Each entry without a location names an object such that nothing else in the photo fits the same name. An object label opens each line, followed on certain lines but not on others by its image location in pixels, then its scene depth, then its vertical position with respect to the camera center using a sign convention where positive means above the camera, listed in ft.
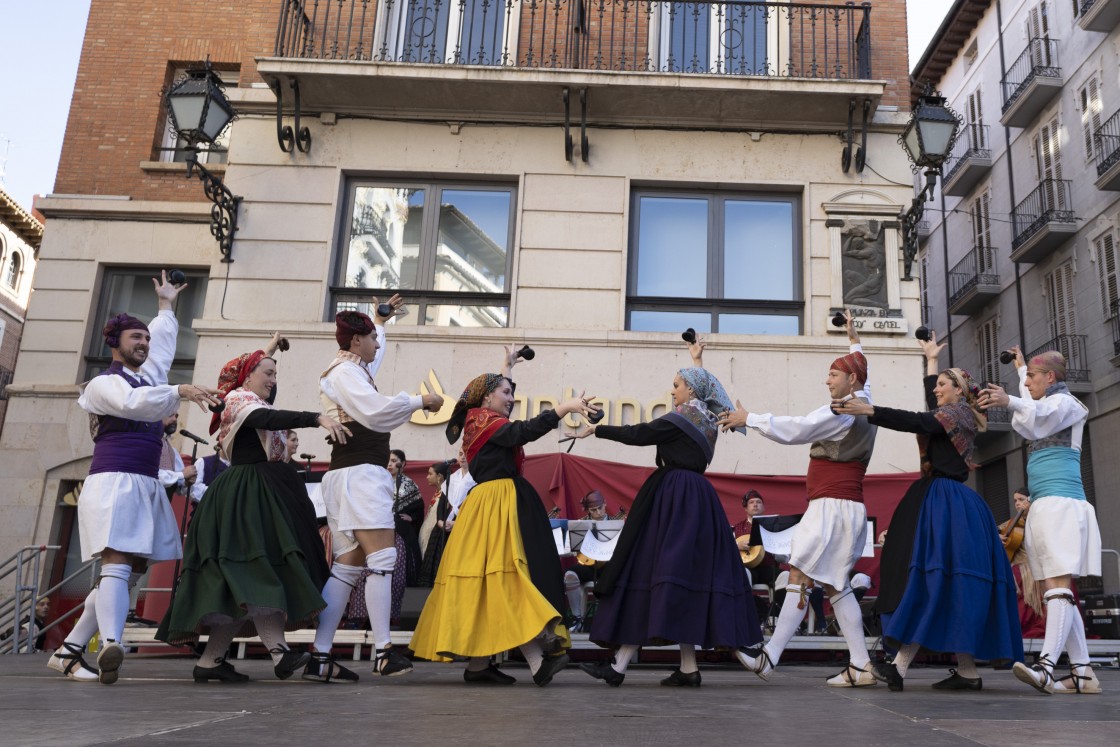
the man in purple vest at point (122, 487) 18.34 +1.51
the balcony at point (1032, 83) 73.92 +38.41
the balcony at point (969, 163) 84.89 +36.92
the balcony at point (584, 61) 41.37 +22.56
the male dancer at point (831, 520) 19.03 +1.67
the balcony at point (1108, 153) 63.00 +29.25
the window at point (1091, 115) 67.62 +33.29
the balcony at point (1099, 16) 65.05 +38.21
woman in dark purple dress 18.22 +0.67
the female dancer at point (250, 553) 17.57 +0.42
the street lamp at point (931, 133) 37.50 +17.30
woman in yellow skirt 17.70 +0.29
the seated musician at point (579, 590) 30.32 +0.17
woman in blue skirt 18.15 +0.85
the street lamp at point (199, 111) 37.83 +16.85
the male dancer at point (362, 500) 18.79 +1.51
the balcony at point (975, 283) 82.23 +26.61
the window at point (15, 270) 117.00 +33.18
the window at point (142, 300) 48.01 +12.62
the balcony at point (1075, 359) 68.18 +17.42
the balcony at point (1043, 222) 71.10 +27.61
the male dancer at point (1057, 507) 19.01 +2.16
